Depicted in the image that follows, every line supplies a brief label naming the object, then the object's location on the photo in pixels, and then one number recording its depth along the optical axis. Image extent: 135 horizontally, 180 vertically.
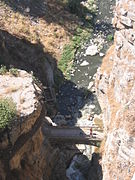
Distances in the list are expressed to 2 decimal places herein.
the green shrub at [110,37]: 50.03
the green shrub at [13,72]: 31.00
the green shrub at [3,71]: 30.88
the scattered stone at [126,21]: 36.58
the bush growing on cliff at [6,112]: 25.67
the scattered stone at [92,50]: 48.89
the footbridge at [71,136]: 35.88
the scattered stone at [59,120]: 41.12
